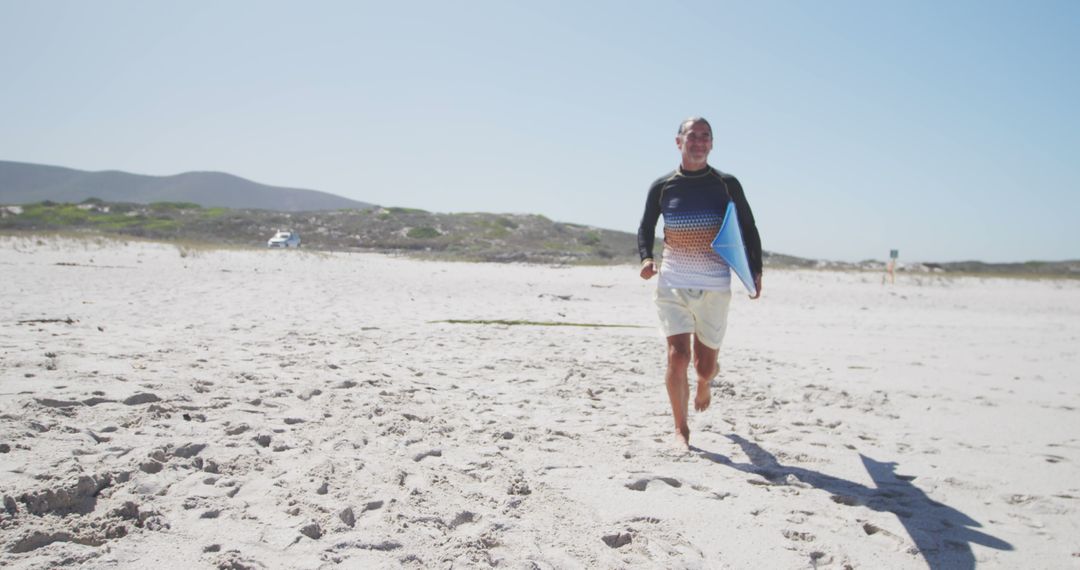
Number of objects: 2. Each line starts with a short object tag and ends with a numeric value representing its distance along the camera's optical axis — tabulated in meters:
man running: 3.52
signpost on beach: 18.98
